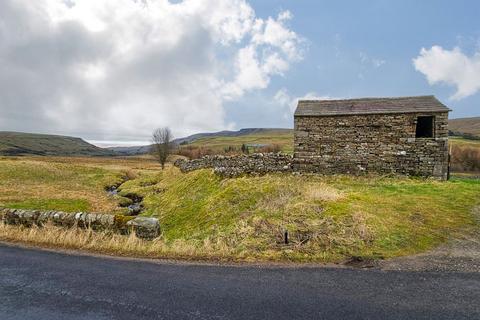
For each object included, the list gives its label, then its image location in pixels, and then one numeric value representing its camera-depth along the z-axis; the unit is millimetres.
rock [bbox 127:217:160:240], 10797
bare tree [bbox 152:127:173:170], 63969
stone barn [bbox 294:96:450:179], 20391
